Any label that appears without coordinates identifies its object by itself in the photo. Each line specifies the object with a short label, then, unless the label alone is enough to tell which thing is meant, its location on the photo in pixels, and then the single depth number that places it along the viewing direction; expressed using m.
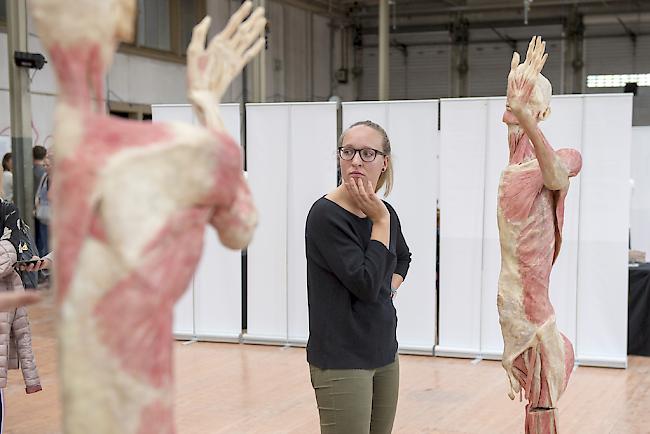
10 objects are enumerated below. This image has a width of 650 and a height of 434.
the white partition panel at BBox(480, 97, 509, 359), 6.00
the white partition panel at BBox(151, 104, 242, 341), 6.68
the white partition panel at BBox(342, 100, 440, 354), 6.19
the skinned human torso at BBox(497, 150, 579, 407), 2.80
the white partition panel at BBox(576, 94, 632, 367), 5.85
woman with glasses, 2.30
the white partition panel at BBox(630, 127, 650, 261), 8.23
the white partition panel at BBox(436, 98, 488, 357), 6.09
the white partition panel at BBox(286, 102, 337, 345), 6.38
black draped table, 6.40
